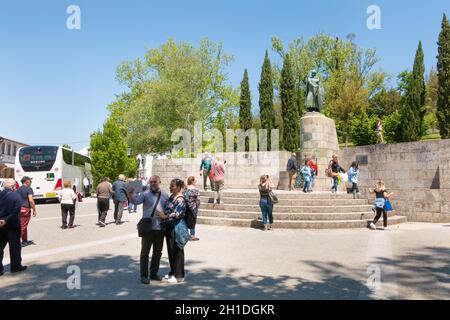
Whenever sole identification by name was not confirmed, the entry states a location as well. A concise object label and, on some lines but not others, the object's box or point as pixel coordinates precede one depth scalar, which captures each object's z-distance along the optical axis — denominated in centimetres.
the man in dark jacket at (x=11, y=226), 609
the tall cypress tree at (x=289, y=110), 3278
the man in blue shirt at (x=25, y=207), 830
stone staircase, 1138
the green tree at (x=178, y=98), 3441
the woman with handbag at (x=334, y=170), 1448
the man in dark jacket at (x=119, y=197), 1227
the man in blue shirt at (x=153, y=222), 532
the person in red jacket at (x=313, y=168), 1650
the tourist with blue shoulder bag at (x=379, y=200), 1088
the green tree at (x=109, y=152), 4459
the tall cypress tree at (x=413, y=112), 2783
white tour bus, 2177
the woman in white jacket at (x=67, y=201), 1096
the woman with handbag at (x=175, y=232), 541
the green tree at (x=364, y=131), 3080
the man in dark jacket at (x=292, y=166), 1583
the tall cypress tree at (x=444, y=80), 2644
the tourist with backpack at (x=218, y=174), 1213
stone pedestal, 1803
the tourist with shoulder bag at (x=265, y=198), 1052
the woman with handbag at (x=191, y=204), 573
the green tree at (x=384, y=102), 4078
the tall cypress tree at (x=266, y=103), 3475
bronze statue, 1861
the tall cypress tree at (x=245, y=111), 3528
